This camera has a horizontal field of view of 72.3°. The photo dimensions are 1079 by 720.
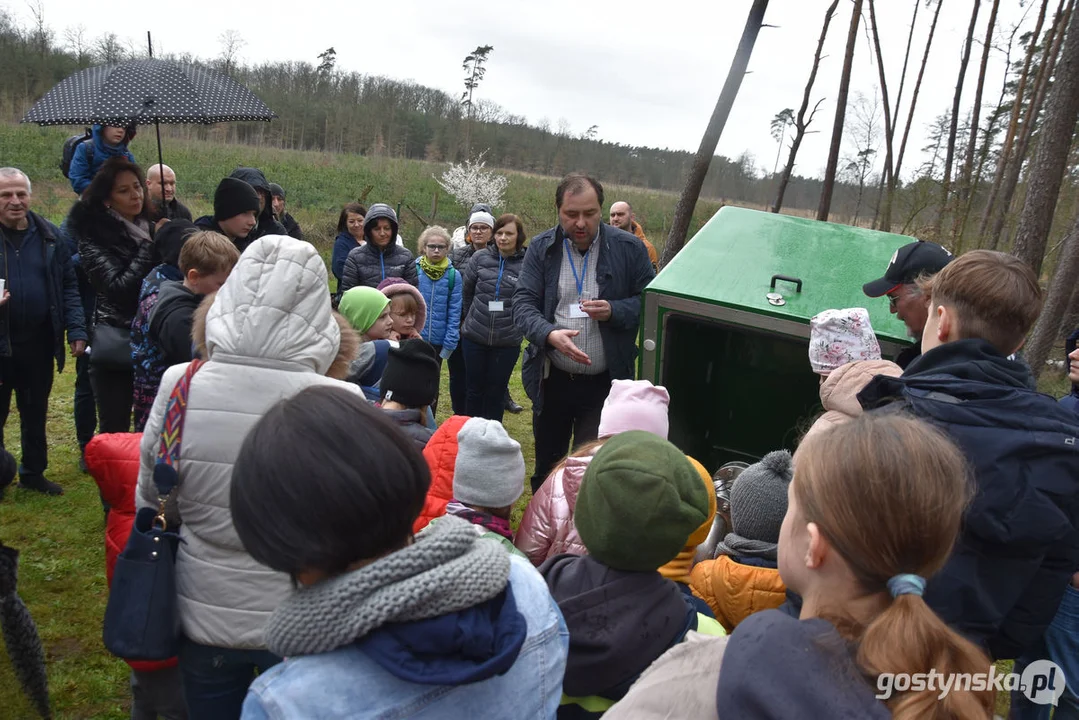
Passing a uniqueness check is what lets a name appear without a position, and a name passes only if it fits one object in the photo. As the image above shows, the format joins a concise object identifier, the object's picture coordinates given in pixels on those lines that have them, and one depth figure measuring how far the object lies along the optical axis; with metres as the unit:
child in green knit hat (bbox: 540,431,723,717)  1.65
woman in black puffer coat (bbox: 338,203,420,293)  5.51
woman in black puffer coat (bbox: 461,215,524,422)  5.26
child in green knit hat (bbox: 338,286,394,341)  3.69
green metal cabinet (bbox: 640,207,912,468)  3.52
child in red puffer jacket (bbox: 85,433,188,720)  2.14
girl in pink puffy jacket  2.42
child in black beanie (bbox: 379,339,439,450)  2.93
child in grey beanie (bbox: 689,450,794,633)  2.15
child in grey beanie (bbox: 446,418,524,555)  2.13
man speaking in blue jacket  3.78
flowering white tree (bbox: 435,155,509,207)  27.67
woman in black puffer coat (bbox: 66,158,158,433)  3.79
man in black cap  2.87
